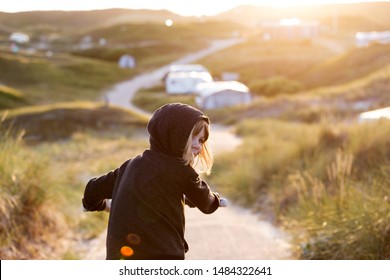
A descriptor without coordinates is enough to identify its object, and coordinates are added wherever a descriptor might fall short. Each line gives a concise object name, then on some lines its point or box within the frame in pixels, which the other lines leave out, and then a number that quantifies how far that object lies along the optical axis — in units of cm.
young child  261
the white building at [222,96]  3603
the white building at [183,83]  4228
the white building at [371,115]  1304
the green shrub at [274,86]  4134
